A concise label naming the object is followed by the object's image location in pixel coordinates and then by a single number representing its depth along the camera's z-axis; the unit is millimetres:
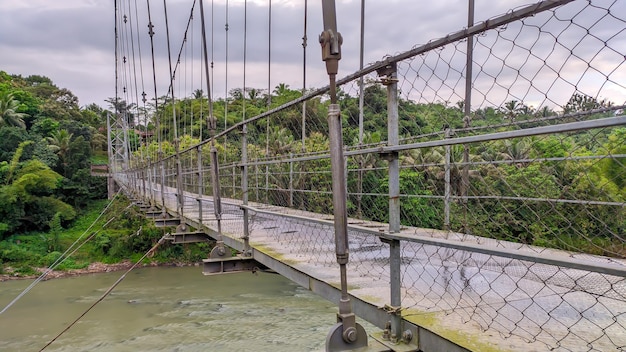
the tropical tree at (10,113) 21594
